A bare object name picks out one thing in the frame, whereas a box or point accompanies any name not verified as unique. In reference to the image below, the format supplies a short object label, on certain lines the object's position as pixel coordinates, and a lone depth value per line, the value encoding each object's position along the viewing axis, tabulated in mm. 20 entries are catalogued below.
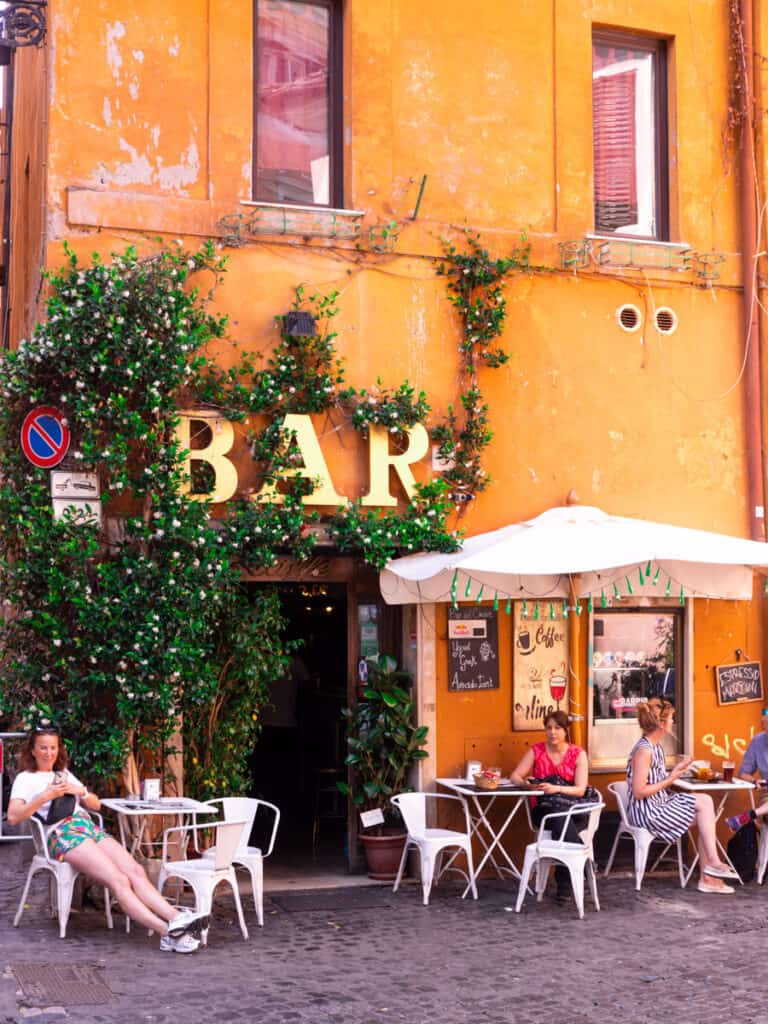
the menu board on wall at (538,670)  10609
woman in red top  9811
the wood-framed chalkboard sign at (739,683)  11227
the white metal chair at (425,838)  9398
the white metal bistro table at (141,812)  8461
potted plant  10172
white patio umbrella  9156
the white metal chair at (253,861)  8586
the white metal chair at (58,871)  8188
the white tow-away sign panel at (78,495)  9133
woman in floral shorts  7879
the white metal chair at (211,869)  8023
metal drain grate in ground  6883
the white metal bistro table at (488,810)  9656
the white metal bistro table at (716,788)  10250
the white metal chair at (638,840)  9945
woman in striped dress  9906
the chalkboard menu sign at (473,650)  10430
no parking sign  9188
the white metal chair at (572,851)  9047
